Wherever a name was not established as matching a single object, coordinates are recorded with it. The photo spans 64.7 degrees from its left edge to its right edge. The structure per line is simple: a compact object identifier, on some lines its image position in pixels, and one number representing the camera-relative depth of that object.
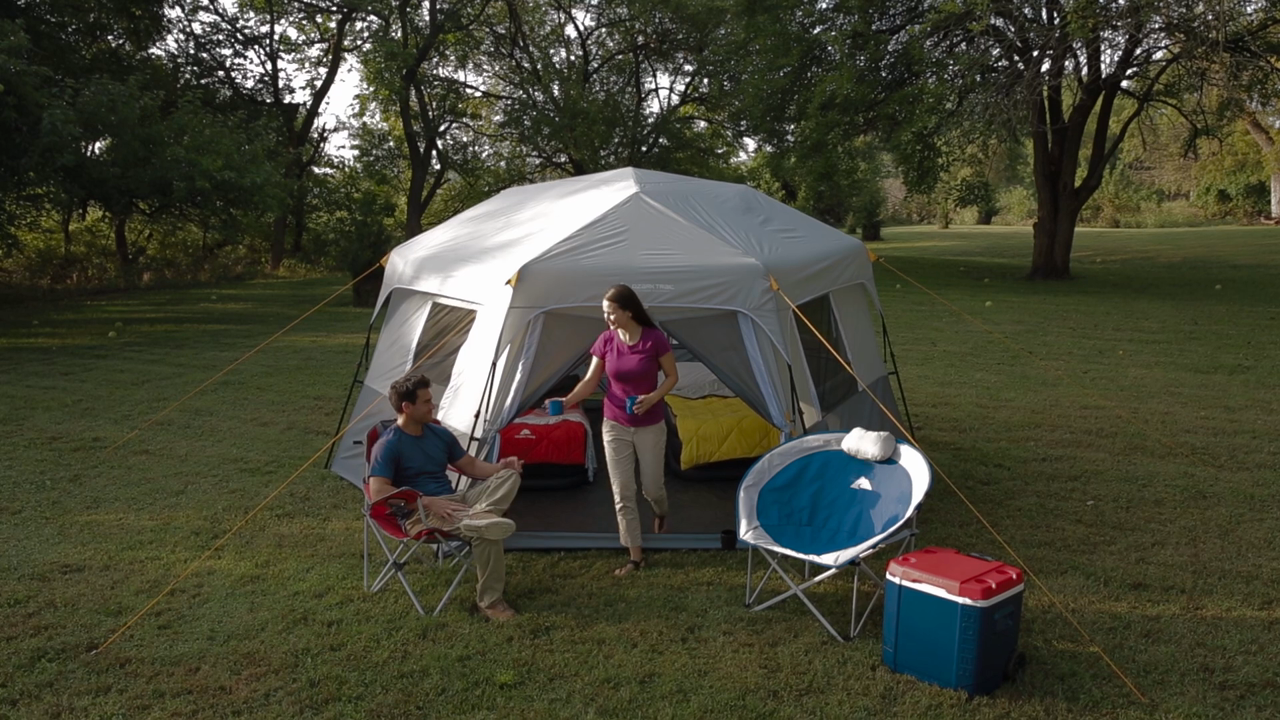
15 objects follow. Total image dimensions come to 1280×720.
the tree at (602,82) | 20.09
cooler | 3.54
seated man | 4.23
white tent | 5.19
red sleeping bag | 5.93
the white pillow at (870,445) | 4.39
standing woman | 4.67
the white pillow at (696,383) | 7.52
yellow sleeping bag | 6.02
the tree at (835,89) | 15.25
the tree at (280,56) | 18.48
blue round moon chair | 4.10
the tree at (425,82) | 18.42
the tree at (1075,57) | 12.11
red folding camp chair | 4.18
